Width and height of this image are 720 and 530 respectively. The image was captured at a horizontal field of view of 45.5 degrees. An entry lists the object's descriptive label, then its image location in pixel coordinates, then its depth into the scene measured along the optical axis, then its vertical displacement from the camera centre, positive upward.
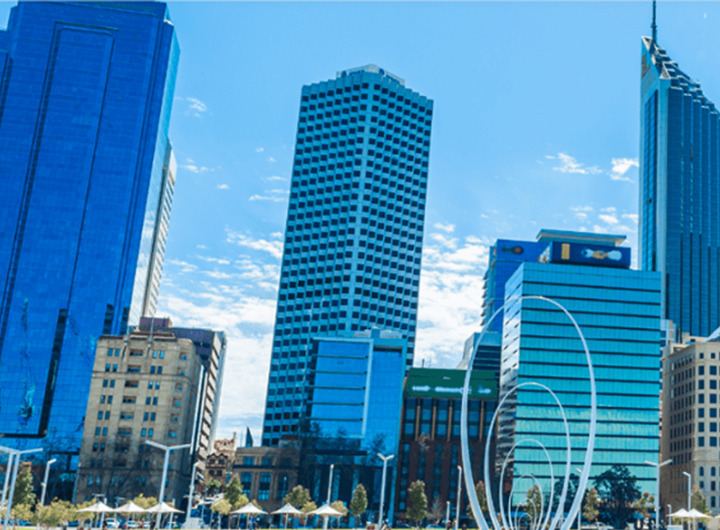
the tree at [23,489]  111.88 -11.50
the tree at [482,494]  171.98 -9.56
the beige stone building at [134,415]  167.25 -0.55
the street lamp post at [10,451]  83.75 -5.15
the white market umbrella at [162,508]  88.17 -9.66
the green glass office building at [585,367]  188.00 +19.16
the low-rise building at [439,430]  189.12 +2.42
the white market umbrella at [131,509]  92.25 -10.30
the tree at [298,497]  131.88 -10.58
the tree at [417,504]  137.25 -10.27
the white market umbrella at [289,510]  102.16 -9.75
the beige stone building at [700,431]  188.00 +7.76
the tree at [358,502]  130.20 -10.35
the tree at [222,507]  104.07 -10.34
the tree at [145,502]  114.00 -11.72
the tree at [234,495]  117.56 -10.19
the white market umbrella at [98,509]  89.62 -10.33
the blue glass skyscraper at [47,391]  193.12 +2.59
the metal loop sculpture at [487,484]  62.22 -2.60
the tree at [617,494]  181.25 -7.35
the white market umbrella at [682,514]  100.39 -5.73
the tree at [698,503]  140.38 -6.02
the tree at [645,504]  166.74 -8.53
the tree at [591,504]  153.75 -8.92
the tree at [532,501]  159.88 -9.28
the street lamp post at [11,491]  75.75 -8.41
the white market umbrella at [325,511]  99.66 -9.27
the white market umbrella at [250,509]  99.69 -9.90
